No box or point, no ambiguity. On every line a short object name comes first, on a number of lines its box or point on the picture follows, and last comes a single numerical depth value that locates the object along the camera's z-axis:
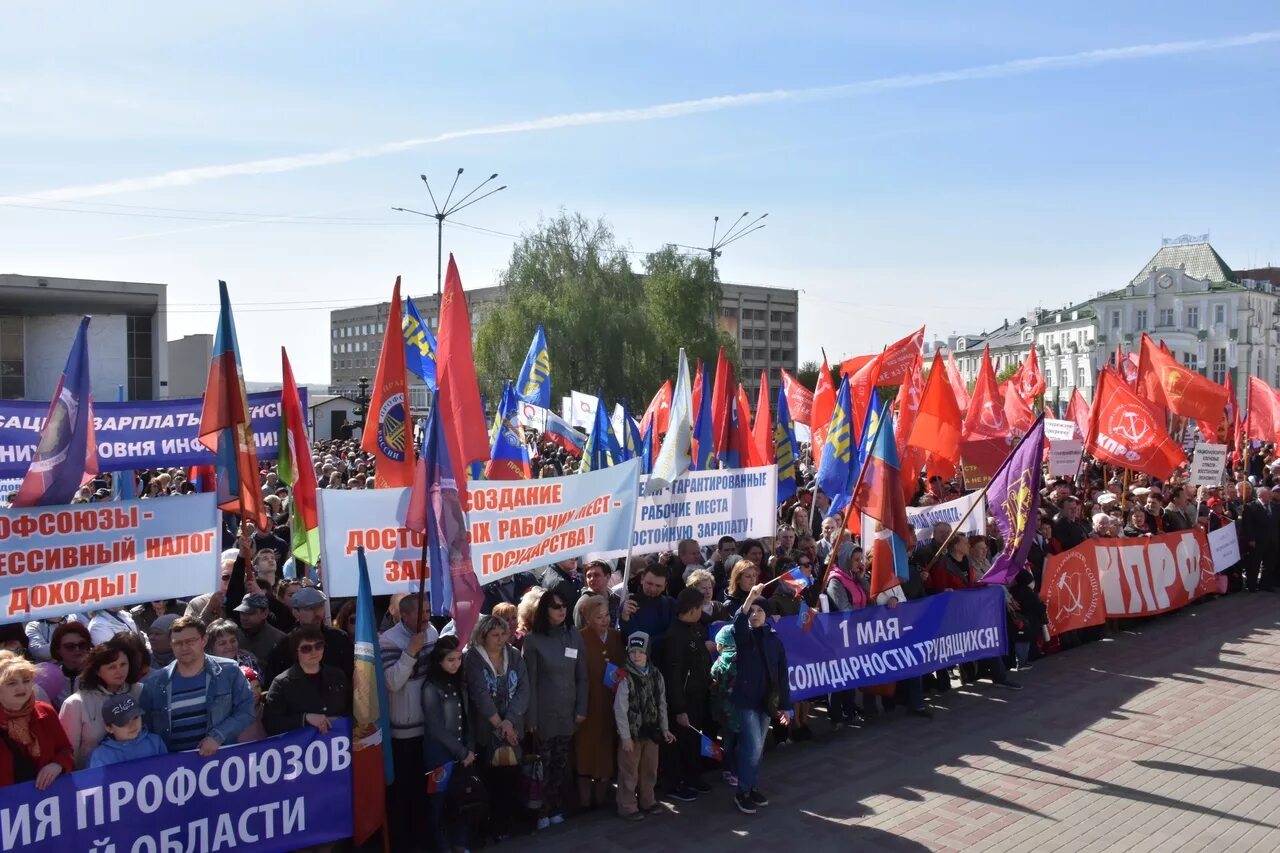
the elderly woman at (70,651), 6.37
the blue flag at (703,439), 12.75
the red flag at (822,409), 16.25
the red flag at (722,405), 13.93
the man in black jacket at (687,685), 7.73
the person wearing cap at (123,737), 5.55
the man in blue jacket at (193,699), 5.78
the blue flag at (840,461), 11.72
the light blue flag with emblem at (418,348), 11.09
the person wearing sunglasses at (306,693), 6.16
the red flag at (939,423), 14.30
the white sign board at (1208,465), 16.23
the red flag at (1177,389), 17.84
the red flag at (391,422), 8.73
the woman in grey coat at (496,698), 6.86
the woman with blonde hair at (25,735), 5.24
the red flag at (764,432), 14.78
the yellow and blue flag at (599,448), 13.05
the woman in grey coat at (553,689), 7.25
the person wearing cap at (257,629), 7.29
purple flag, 10.26
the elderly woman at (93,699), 5.61
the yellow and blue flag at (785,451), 14.79
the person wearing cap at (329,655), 6.59
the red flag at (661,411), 17.85
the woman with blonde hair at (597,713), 7.62
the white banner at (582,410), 19.57
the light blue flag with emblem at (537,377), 15.84
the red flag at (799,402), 20.02
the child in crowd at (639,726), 7.41
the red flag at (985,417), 16.69
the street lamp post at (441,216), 31.55
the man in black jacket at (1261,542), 16.56
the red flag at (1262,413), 20.02
